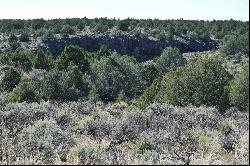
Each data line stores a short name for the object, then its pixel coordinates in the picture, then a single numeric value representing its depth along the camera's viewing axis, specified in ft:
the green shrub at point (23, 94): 121.60
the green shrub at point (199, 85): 120.80
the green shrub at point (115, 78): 169.84
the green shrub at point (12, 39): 305.57
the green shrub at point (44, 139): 43.78
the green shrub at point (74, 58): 173.78
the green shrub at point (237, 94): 101.82
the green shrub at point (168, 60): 260.21
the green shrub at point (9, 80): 150.00
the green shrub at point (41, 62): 195.21
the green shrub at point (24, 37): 323.16
